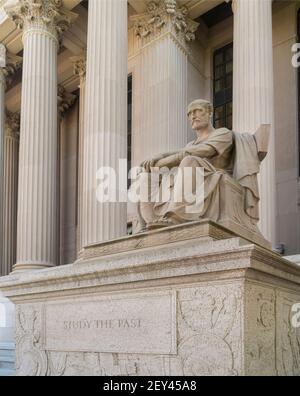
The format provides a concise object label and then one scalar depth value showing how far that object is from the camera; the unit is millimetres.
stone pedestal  5262
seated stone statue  6699
